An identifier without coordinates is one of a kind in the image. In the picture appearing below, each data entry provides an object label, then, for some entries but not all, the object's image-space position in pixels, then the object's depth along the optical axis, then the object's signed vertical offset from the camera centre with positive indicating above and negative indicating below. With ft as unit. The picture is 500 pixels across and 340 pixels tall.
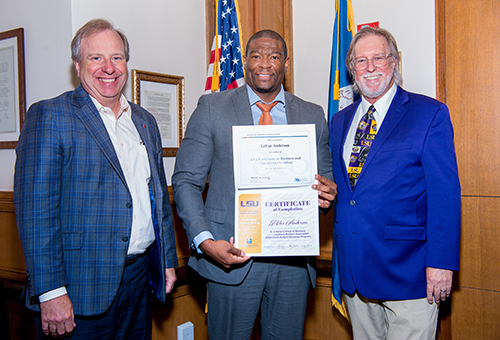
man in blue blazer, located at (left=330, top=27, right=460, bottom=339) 5.45 -0.66
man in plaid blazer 4.78 -0.50
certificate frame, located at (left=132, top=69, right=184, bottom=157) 9.14 +1.75
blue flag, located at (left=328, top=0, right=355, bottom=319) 9.46 +2.66
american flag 10.01 +3.08
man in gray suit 5.75 -0.66
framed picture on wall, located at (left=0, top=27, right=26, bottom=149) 8.59 +1.96
